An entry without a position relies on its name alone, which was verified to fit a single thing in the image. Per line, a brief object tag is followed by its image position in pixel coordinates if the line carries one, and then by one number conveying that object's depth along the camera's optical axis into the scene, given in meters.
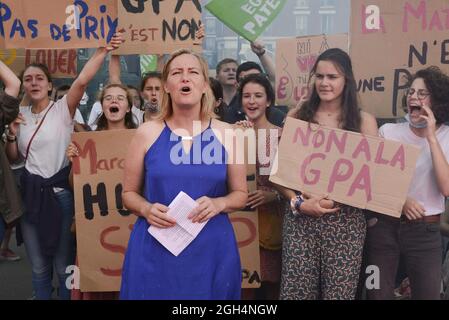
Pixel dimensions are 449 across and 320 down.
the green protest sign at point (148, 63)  3.68
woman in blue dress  2.86
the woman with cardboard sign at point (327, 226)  3.23
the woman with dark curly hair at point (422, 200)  3.33
